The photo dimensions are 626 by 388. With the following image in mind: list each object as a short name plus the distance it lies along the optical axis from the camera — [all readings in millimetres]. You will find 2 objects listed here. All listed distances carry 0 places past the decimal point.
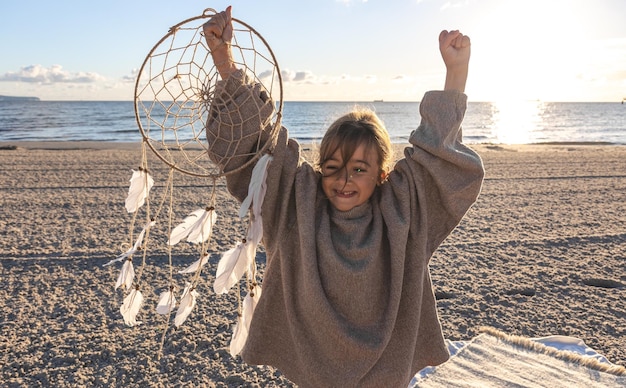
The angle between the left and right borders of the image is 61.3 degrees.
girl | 1704
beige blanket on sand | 2566
